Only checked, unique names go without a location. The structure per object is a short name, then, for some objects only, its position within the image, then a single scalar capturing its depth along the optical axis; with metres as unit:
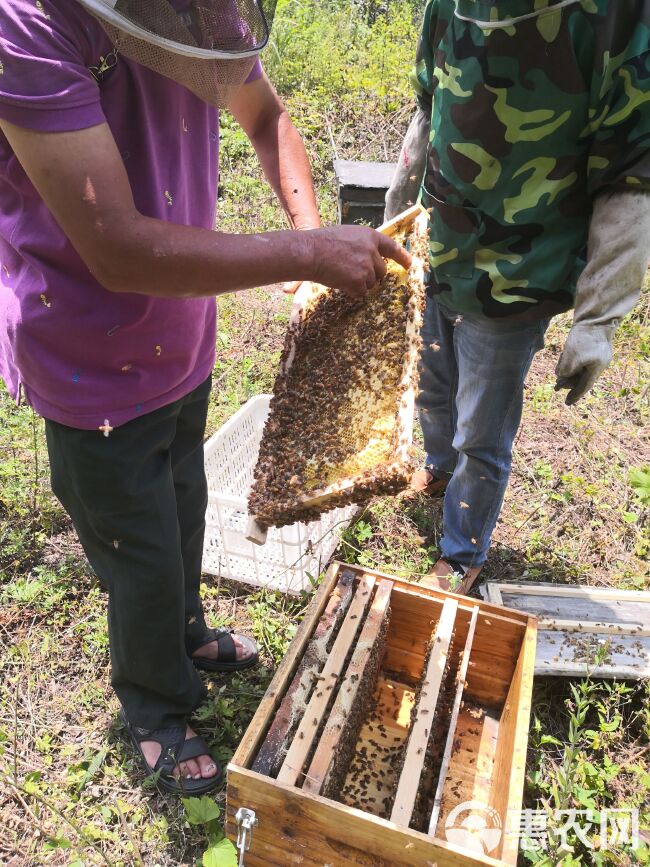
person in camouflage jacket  1.94
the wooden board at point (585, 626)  2.56
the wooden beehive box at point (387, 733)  1.62
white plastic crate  2.91
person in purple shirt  1.18
